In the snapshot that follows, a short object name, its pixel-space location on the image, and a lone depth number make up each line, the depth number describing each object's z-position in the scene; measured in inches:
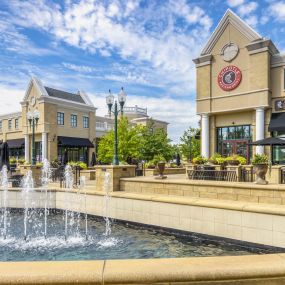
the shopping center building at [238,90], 935.0
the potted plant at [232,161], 678.0
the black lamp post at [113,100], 644.6
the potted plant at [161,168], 599.8
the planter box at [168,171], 910.2
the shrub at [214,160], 703.0
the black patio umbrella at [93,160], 1153.2
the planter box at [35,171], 760.1
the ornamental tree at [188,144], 1883.2
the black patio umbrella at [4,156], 815.1
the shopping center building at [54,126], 1551.4
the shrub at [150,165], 954.1
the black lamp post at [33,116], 814.4
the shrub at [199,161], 708.0
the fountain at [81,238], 345.4
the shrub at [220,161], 687.1
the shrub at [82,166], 981.7
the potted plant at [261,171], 478.3
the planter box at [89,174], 901.2
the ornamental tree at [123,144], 1274.6
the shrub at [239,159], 699.2
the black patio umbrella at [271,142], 652.7
